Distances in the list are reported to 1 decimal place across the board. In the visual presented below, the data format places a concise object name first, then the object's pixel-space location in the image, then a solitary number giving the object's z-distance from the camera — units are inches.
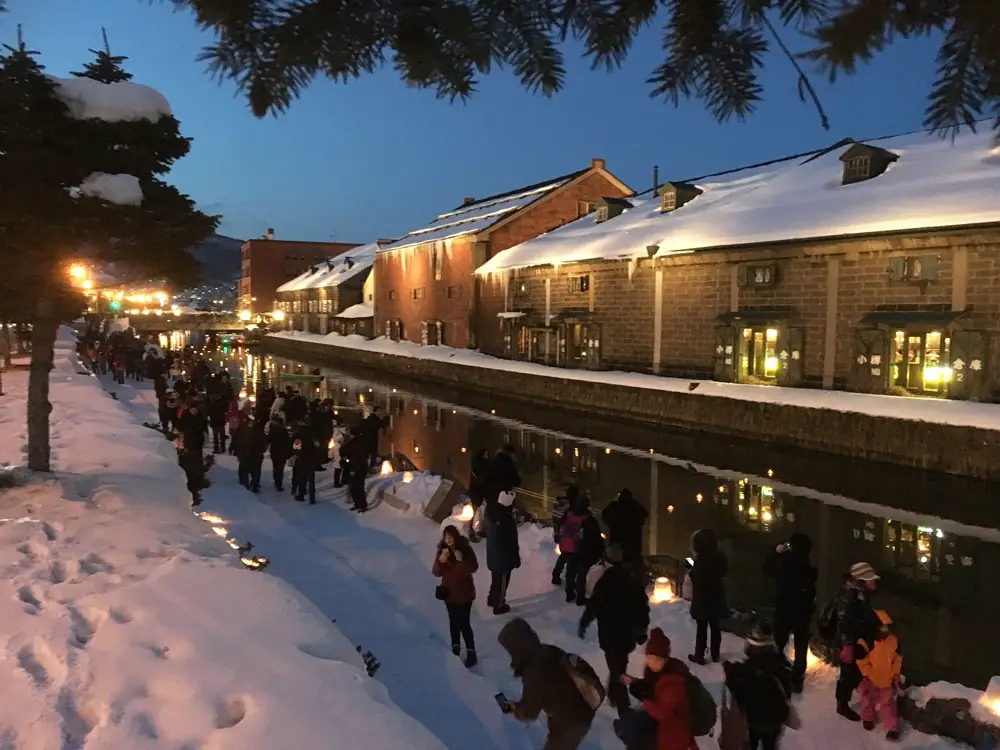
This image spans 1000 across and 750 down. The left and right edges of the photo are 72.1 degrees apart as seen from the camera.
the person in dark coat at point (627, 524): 301.7
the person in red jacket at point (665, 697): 148.2
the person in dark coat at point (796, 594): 229.9
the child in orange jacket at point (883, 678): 193.2
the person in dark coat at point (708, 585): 241.6
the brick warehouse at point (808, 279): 687.1
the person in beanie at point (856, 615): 195.9
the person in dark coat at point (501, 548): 288.7
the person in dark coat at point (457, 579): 242.2
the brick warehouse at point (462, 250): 1537.9
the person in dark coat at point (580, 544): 295.6
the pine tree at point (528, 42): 68.6
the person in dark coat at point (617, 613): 217.9
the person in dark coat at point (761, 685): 162.6
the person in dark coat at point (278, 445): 470.3
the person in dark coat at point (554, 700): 156.2
